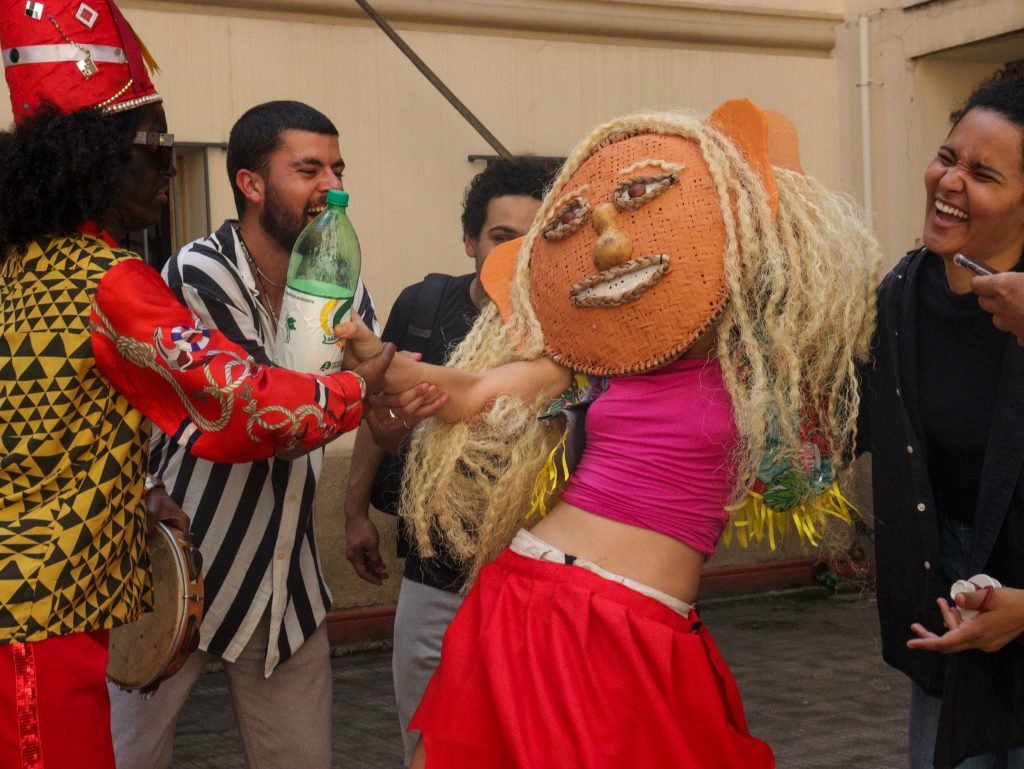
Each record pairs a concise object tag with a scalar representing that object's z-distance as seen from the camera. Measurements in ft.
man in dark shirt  14.19
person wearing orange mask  9.86
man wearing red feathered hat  9.45
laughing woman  10.28
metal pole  23.94
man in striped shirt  12.64
